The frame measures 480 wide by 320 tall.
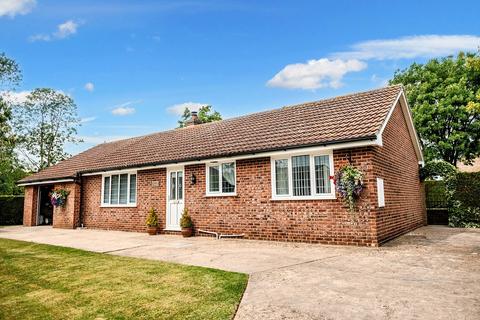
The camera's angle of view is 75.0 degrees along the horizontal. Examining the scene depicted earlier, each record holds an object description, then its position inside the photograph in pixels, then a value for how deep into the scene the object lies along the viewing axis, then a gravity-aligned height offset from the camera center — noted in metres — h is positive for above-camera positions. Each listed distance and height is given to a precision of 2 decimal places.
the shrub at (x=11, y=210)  22.27 -1.16
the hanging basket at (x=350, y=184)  8.95 +0.17
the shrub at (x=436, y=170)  14.86 +0.91
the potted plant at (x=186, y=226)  12.38 -1.35
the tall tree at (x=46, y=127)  35.53 +7.87
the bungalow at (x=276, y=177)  9.42 +0.55
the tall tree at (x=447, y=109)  24.14 +6.34
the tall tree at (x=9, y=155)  28.35 +3.98
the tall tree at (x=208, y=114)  40.09 +9.99
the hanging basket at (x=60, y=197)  17.55 -0.21
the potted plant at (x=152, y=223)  13.48 -1.32
